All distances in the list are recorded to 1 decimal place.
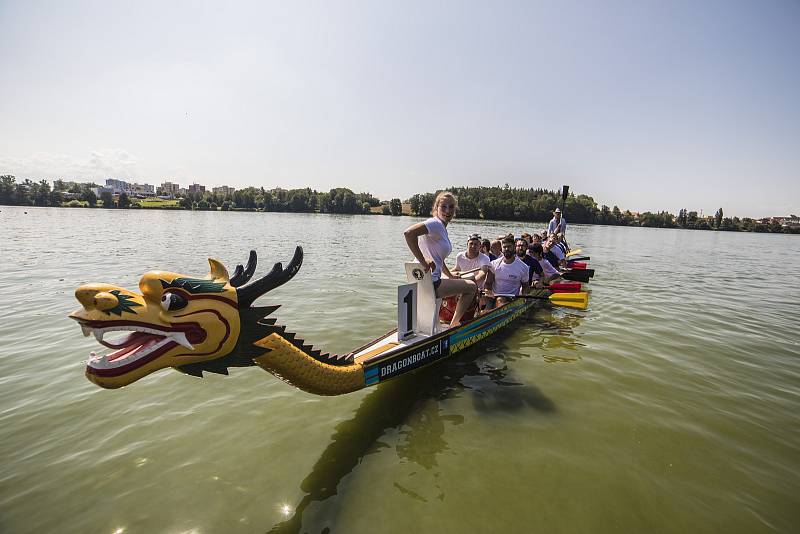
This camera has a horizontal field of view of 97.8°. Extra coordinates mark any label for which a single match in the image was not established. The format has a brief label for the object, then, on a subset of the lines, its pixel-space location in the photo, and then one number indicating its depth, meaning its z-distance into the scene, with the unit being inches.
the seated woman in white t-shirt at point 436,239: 205.6
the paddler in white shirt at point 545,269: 454.4
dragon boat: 106.3
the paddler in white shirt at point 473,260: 329.9
